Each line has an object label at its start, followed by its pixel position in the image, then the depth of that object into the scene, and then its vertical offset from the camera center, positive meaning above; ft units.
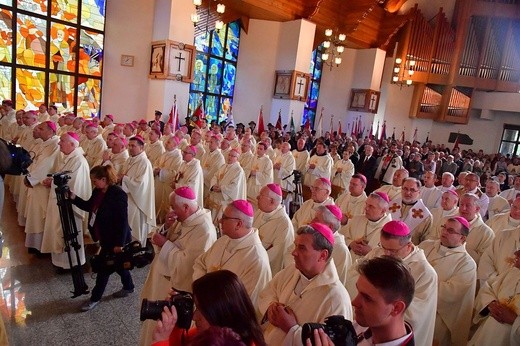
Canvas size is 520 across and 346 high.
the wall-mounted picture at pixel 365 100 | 63.36 +3.69
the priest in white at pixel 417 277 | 10.15 -4.13
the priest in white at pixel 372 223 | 14.30 -4.19
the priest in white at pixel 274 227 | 14.42 -4.59
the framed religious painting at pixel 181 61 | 39.47 +4.03
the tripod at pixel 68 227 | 13.96 -5.54
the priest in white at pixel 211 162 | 28.43 -4.58
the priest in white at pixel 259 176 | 28.53 -5.15
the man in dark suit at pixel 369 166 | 38.04 -4.62
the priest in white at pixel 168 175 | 25.84 -5.30
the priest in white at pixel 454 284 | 12.00 -4.87
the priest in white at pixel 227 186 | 24.82 -5.44
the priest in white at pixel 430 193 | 24.79 -4.22
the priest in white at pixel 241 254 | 10.14 -4.12
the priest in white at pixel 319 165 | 32.35 -4.36
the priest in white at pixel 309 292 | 8.11 -4.00
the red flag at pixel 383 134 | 57.70 -1.61
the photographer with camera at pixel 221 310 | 5.26 -2.93
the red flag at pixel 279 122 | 50.26 -1.54
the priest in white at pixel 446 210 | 18.58 -3.98
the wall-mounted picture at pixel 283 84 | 51.51 +3.76
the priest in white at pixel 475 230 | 16.34 -4.17
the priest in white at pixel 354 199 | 19.16 -4.26
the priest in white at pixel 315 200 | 17.42 -3.98
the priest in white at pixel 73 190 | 16.55 -5.27
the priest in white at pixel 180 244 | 11.24 -4.50
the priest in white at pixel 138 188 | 19.98 -5.12
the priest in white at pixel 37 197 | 17.79 -5.63
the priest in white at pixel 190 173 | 23.54 -4.66
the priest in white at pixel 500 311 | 10.47 -5.05
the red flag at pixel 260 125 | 49.25 -2.19
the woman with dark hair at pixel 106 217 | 13.69 -4.68
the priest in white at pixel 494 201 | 23.75 -4.05
